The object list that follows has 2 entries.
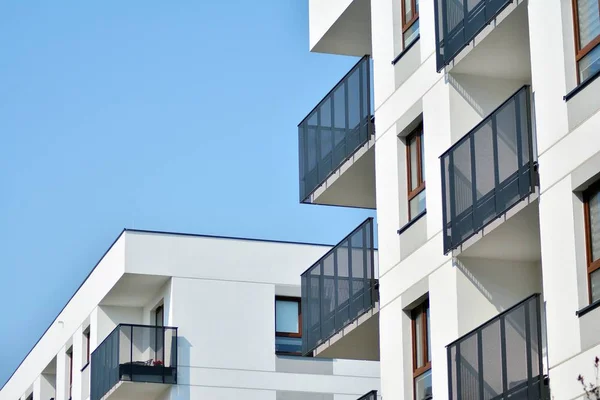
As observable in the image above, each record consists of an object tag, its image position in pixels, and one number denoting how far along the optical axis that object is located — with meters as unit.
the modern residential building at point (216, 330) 37.41
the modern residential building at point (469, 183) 18.56
